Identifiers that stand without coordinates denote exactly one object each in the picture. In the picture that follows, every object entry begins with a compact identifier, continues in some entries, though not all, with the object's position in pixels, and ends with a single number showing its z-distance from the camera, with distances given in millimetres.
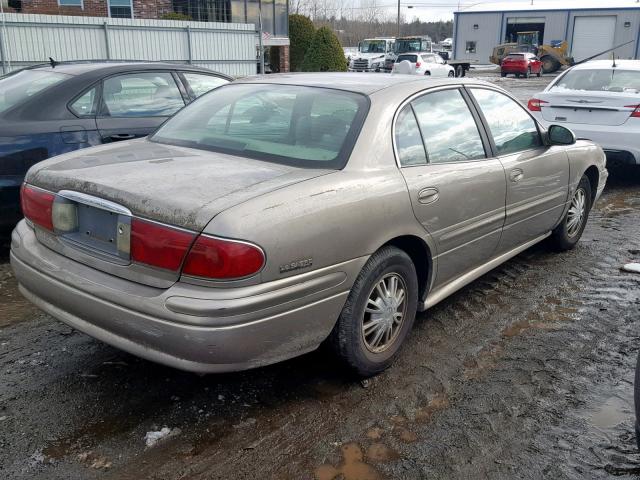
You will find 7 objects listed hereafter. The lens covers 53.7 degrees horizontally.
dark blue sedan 4797
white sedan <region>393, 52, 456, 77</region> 33819
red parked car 38688
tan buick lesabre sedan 2586
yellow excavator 43469
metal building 49219
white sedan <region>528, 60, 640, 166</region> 7582
